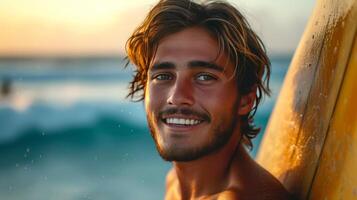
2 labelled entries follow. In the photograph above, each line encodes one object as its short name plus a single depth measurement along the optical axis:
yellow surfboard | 0.83
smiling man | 0.93
